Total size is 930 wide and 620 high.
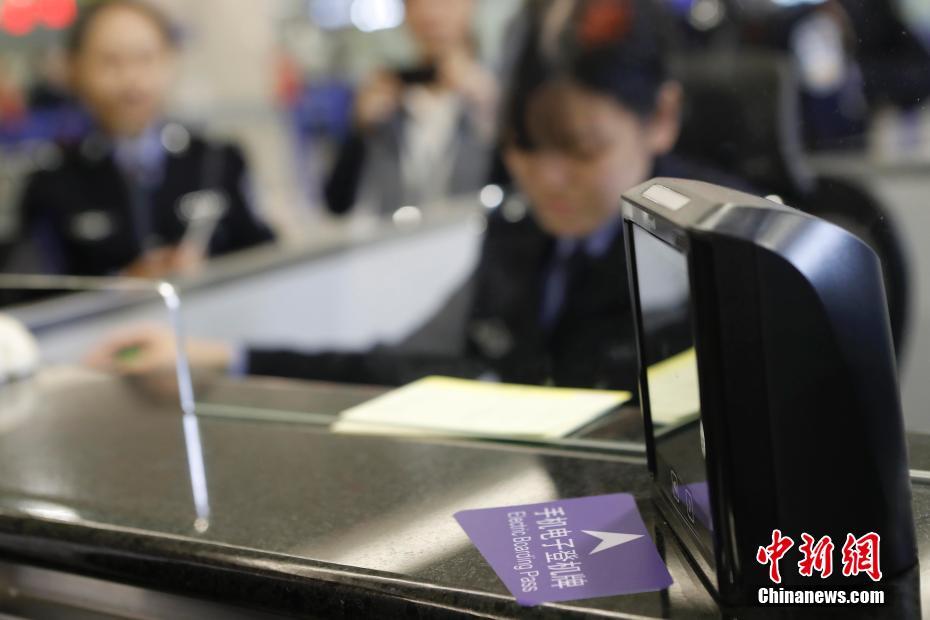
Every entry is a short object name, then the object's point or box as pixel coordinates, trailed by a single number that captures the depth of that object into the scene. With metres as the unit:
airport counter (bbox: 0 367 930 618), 0.53
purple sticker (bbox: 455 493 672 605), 0.49
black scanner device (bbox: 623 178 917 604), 0.42
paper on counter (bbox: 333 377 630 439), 0.77
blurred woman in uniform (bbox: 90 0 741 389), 1.33
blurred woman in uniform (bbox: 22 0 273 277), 2.80
